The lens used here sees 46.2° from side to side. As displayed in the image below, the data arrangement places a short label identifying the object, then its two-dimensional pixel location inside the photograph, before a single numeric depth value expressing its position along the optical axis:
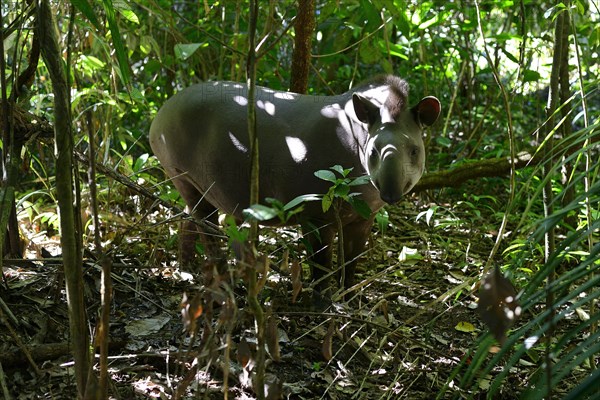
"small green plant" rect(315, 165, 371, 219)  2.72
